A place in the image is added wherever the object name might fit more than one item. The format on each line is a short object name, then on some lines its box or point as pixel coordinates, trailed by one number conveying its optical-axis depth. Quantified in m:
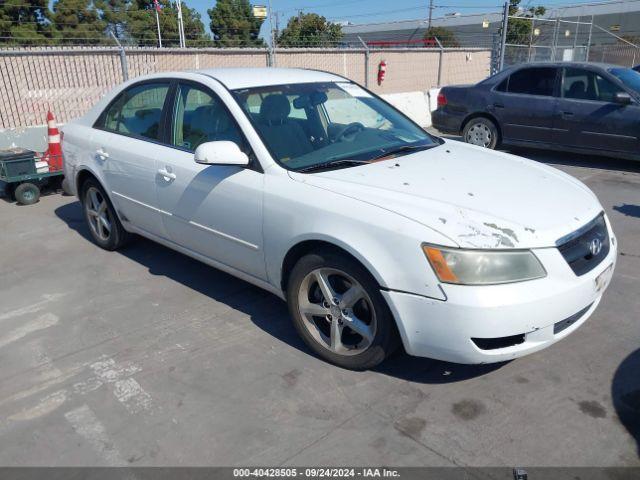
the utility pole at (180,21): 14.89
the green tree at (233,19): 47.19
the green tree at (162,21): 36.66
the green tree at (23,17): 26.87
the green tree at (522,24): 32.81
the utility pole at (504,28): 14.69
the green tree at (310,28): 51.21
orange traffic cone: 7.20
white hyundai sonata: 2.66
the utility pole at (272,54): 11.98
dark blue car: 7.77
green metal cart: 6.61
